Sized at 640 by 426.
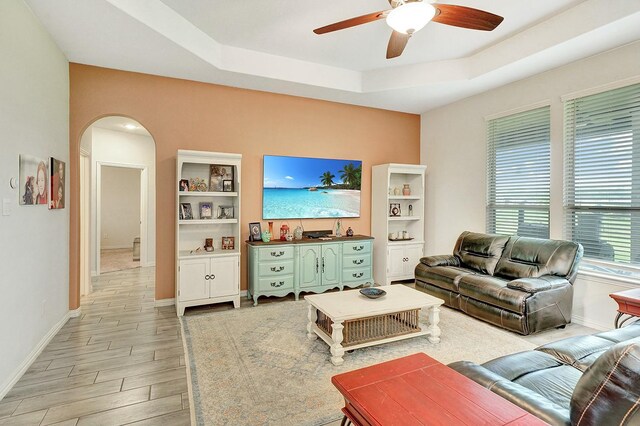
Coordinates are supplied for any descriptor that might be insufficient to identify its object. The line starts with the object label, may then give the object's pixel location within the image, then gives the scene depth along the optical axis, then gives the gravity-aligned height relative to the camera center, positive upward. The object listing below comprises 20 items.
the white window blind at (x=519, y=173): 4.15 +0.53
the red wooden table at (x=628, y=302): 2.54 -0.70
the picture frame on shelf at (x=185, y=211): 4.13 -0.02
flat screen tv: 4.86 +0.36
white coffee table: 2.80 -1.02
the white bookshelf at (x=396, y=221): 5.26 -0.17
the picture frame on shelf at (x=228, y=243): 4.45 -0.44
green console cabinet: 4.34 -0.77
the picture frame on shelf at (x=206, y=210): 4.38 +0.00
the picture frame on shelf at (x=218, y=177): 4.40 +0.45
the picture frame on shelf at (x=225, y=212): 4.52 -0.02
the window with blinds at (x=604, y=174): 3.33 +0.42
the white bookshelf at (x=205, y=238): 3.97 -0.38
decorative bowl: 3.17 -0.80
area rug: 2.14 -1.27
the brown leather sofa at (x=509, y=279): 3.28 -0.77
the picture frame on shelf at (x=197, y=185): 4.23 +0.33
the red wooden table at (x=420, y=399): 1.18 -0.74
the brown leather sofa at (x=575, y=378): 1.05 -0.79
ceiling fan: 2.15 +1.40
